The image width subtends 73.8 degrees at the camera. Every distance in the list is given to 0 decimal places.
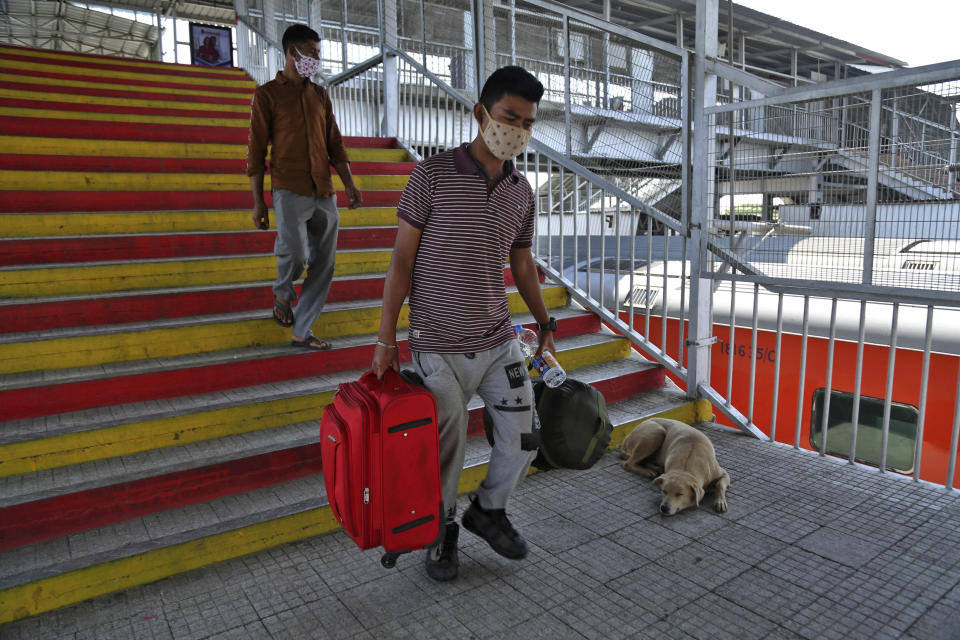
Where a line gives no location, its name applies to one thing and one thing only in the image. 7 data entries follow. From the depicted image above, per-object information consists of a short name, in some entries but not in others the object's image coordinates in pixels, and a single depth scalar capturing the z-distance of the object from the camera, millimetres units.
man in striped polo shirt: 2414
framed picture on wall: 12023
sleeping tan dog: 3475
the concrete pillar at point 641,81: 6117
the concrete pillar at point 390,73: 7500
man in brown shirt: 3820
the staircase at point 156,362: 2834
